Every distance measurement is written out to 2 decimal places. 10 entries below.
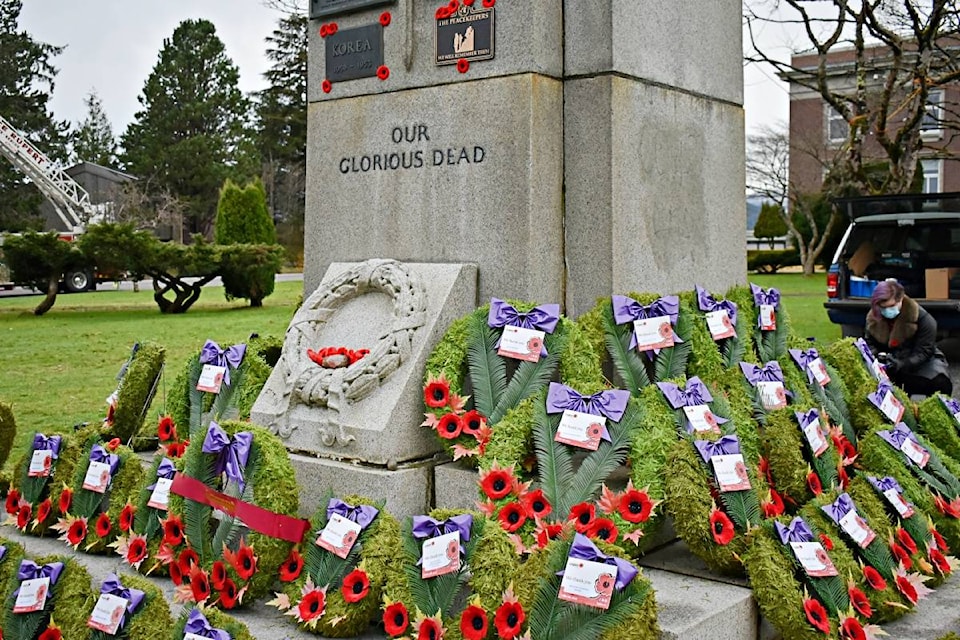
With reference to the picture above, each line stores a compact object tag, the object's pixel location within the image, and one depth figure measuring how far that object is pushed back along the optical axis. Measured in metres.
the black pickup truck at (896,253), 10.80
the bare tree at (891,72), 14.20
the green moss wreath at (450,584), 3.00
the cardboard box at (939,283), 10.79
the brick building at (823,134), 33.47
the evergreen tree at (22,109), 37.34
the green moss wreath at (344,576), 3.20
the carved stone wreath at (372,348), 4.23
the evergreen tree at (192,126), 45.81
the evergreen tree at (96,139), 52.22
